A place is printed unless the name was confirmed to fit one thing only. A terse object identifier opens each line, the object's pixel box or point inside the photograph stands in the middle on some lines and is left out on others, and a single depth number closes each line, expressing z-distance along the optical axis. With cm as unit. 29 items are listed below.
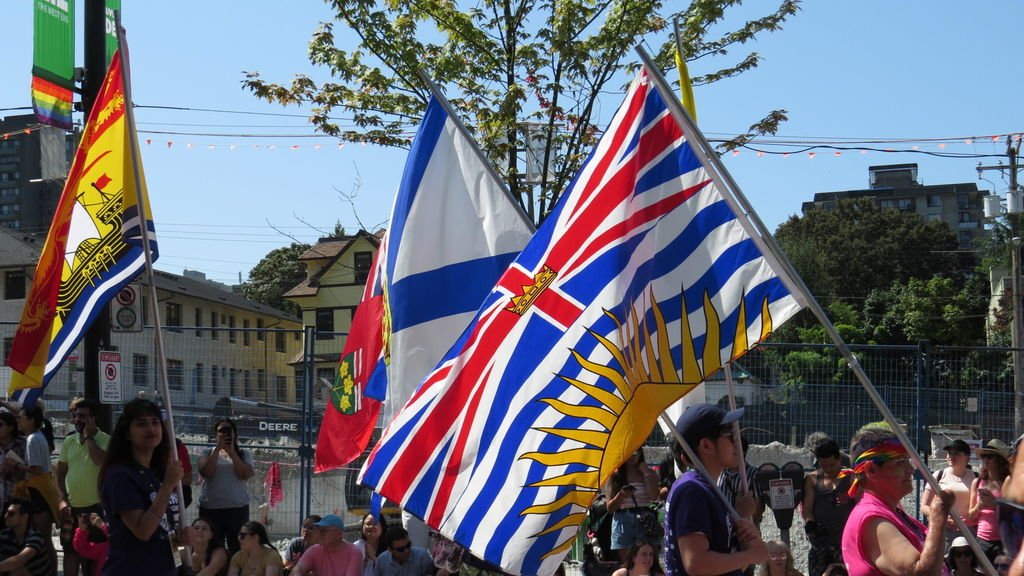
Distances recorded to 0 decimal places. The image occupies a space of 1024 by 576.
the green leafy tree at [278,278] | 8181
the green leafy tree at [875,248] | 7244
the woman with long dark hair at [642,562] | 912
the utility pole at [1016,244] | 3394
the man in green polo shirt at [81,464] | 1002
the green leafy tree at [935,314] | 5556
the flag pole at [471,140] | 783
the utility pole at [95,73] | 1059
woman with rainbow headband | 426
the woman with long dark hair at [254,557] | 981
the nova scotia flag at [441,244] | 785
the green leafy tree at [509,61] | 1181
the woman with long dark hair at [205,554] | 987
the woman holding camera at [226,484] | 1023
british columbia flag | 500
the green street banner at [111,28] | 1095
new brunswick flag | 661
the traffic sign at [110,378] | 1030
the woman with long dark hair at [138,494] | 541
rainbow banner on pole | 1015
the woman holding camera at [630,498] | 968
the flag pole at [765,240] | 433
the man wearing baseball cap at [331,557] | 973
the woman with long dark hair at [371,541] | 1020
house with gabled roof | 5431
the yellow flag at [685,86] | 560
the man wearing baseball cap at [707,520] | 441
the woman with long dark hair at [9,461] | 956
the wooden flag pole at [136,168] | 618
